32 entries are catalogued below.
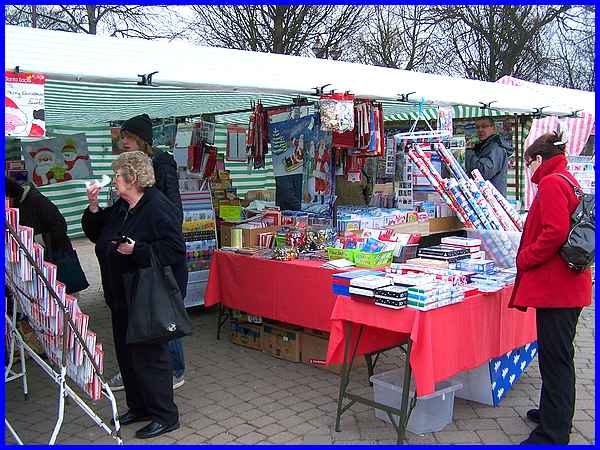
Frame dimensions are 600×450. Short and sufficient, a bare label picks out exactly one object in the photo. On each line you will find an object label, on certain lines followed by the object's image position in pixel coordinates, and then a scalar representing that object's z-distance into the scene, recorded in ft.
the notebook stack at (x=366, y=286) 10.85
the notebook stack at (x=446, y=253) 13.14
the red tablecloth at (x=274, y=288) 14.40
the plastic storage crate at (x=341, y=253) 14.42
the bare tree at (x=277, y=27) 52.54
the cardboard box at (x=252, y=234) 17.51
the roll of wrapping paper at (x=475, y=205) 15.03
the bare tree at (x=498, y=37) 60.29
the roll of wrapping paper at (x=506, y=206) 15.57
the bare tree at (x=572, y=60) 60.03
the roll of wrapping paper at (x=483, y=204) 15.02
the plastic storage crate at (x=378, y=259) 13.66
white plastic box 11.58
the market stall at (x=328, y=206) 11.34
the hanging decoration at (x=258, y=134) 18.97
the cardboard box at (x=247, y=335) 16.92
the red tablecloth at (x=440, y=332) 10.30
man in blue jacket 18.37
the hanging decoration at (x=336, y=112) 15.89
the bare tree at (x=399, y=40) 62.28
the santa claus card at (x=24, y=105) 10.31
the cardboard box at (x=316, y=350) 15.31
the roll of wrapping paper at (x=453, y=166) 15.62
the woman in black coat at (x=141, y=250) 11.09
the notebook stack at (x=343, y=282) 11.56
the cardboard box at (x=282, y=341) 15.87
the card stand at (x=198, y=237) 19.30
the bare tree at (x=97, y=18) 51.55
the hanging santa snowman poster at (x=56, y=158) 26.35
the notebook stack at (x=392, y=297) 10.44
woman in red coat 10.18
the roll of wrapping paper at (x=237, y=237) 17.56
